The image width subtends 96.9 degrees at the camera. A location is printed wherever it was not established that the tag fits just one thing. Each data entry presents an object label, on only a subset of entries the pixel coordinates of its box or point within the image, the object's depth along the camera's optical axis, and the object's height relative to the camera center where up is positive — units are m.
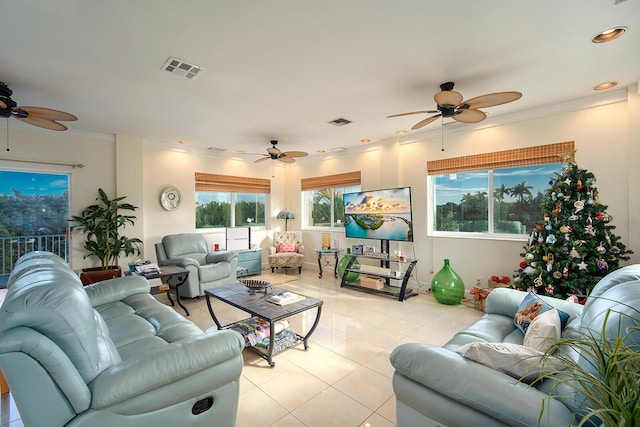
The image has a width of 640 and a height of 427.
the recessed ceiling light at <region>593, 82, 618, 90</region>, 3.00 +1.37
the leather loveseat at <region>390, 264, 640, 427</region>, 1.13 -0.77
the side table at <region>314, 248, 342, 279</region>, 5.70 -0.79
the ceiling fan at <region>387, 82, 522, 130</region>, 2.46 +1.04
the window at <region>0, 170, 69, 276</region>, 4.21 +0.07
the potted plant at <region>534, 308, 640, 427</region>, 0.74 -0.48
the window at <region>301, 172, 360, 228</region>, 6.11 +0.43
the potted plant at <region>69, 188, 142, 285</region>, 4.35 -0.26
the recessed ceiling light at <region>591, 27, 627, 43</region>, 2.11 +1.36
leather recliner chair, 4.31 -0.73
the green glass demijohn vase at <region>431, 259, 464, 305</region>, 4.08 -1.05
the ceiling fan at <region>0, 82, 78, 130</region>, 2.73 +1.05
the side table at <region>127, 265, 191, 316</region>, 3.68 -0.80
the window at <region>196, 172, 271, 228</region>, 6.00 +0.36
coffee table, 2.52 -0.86
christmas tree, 2.86 -0.30
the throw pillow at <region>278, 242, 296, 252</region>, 6.44 -0.71
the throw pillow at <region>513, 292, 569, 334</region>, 1.93 -0.70
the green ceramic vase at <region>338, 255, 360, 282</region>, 5.45 -1.02
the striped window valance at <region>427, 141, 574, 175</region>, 3.60 +0.78
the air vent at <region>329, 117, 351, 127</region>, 4.11 +1.38
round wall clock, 5.29 +0.36
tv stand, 4.37 -1.04
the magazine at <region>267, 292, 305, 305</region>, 2.76 -0.82
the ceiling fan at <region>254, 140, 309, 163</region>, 4.58 +1.00
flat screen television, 4.64 +0.01
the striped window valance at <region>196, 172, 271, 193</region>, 5.88 +0.73
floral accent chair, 6.14 -0.78
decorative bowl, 3.10 -0.77
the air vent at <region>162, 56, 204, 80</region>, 2.51 +1.37
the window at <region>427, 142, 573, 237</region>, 3.85 +0.37
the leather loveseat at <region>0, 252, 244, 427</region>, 1.12 -0.72
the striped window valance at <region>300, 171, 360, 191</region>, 5.90 +0.77
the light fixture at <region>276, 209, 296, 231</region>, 6.80 +0.02
